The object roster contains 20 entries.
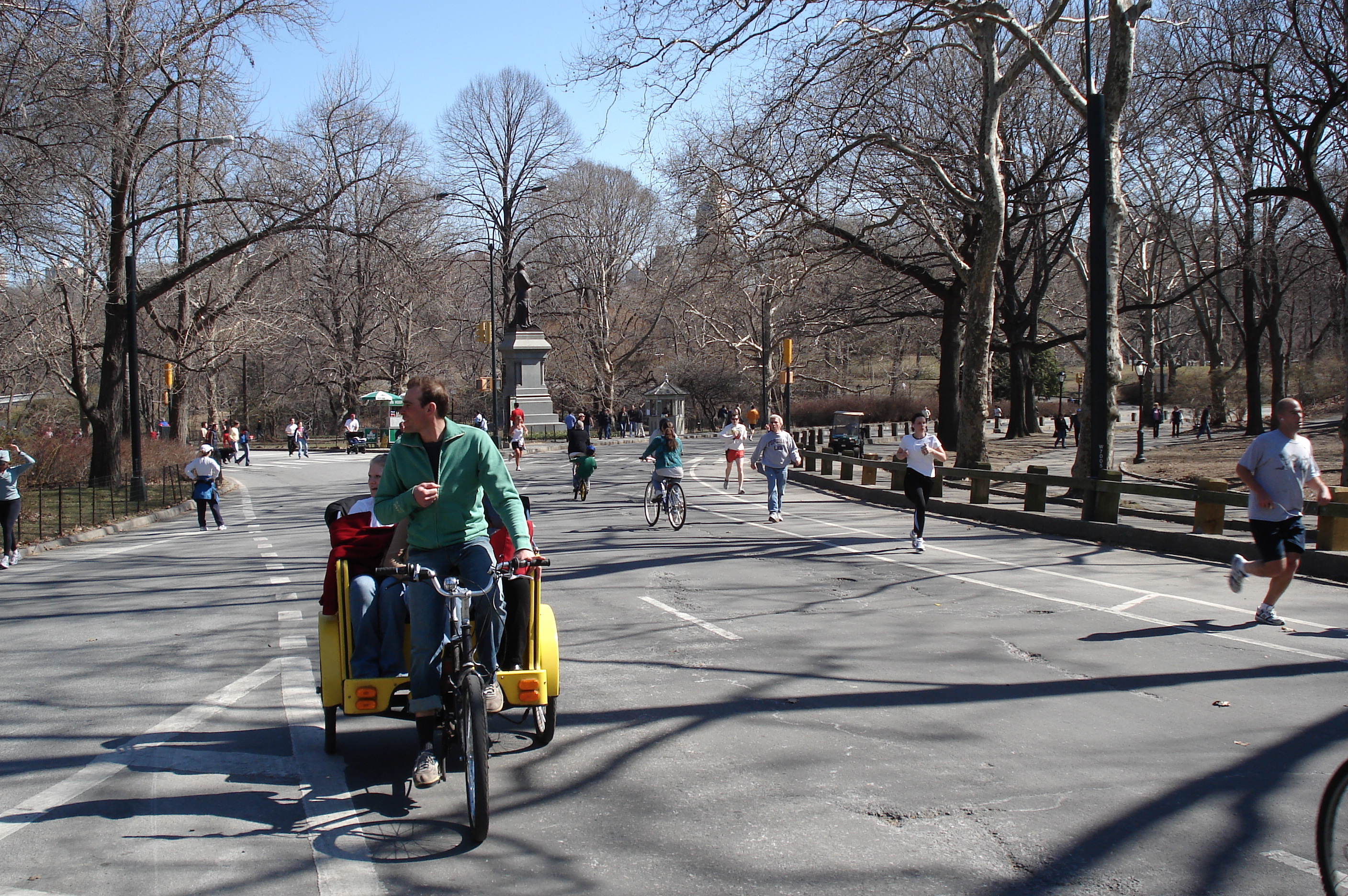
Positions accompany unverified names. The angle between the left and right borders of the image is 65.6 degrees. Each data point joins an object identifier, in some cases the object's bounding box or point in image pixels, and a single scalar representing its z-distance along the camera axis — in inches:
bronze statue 1941.4
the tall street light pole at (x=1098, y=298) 605.6
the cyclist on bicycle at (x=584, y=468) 853.8
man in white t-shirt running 334.3
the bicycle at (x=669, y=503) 649.6
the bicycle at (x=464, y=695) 169.6
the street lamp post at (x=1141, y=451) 1355.8
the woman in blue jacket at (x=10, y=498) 530.0
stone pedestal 1996.8
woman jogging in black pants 549.0
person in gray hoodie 700.0
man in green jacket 188.1
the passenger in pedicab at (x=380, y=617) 198.1
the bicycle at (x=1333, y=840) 133.0
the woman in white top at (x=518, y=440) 1305.4
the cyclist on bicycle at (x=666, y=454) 661.3
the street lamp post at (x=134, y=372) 909.8
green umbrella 1888.9
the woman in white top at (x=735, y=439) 883.4
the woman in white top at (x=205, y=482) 699.4
